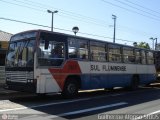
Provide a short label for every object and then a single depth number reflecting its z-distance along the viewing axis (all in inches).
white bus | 349.6
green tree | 2273.4
